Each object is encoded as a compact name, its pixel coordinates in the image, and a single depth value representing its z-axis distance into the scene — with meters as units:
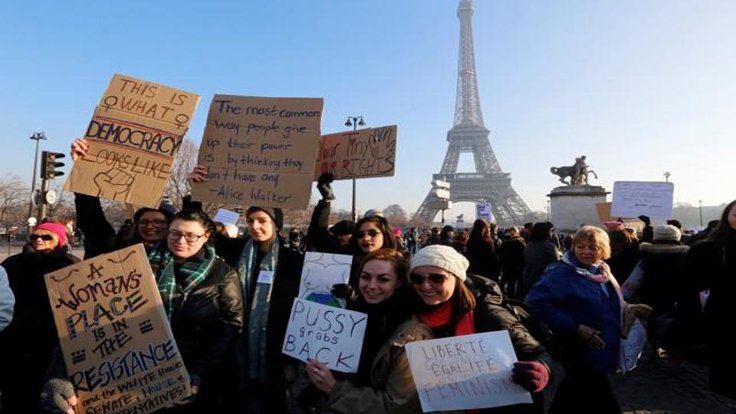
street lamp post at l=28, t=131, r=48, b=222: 32.16
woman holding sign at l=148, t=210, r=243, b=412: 2.75
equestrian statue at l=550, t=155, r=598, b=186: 24.25
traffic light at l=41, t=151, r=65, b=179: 11.34
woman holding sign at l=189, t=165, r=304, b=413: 3.21
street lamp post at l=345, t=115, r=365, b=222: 21.91
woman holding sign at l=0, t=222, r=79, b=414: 3.26
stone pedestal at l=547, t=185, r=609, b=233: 22.72
